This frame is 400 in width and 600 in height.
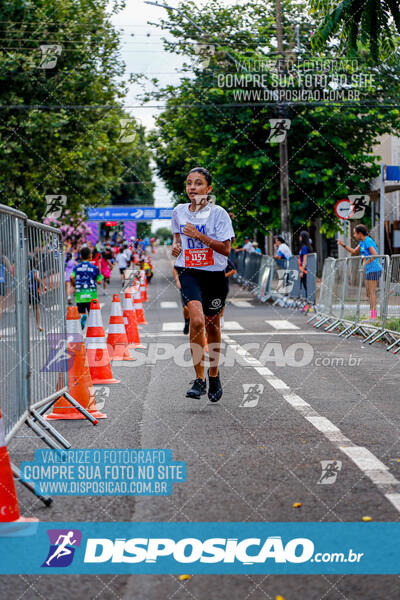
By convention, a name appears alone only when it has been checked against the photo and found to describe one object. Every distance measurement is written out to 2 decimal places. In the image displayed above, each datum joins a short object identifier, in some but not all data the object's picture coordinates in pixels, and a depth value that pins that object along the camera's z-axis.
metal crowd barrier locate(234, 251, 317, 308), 22.62
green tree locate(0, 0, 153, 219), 28.47
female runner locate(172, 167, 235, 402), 7.62
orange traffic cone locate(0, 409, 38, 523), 4.07
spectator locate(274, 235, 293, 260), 25.59
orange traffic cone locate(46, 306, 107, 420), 7.39
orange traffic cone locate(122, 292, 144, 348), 13.66
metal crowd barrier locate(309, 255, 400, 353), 13.41
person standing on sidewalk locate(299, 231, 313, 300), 22.19
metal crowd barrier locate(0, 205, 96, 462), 5.00
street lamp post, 28.58
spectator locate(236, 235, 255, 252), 37.78
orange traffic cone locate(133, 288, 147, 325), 19.38
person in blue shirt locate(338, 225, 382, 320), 14.20
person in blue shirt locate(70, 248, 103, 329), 15.31
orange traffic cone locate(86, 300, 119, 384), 8.86
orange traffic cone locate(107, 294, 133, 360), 11.17
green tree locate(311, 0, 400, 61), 10.50
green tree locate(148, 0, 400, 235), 29.75
